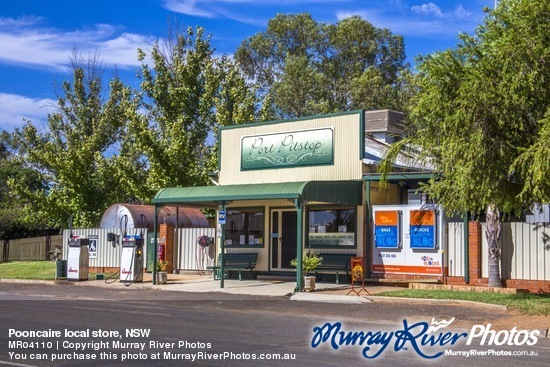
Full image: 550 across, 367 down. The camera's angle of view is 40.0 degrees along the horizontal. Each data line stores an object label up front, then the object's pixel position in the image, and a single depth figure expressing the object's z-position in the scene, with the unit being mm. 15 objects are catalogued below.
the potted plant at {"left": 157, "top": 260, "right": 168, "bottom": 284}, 25203
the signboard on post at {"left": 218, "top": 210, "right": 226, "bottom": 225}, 23152
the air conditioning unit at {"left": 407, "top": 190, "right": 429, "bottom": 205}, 23809
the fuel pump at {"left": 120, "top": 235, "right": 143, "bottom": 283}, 25500
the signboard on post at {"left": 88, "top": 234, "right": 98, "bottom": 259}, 30641
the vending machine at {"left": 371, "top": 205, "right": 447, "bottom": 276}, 22594
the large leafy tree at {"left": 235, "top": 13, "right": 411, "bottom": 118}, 50219
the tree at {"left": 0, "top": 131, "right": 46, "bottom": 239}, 47062
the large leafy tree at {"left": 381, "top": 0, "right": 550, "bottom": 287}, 16719
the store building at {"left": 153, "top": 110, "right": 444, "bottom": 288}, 23688
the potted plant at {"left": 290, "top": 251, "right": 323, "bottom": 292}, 21844
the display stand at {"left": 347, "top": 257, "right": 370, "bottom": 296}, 21316
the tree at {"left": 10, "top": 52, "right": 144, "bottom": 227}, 38438
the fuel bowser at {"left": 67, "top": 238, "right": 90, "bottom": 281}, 27047
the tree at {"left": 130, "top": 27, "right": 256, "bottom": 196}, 36188
